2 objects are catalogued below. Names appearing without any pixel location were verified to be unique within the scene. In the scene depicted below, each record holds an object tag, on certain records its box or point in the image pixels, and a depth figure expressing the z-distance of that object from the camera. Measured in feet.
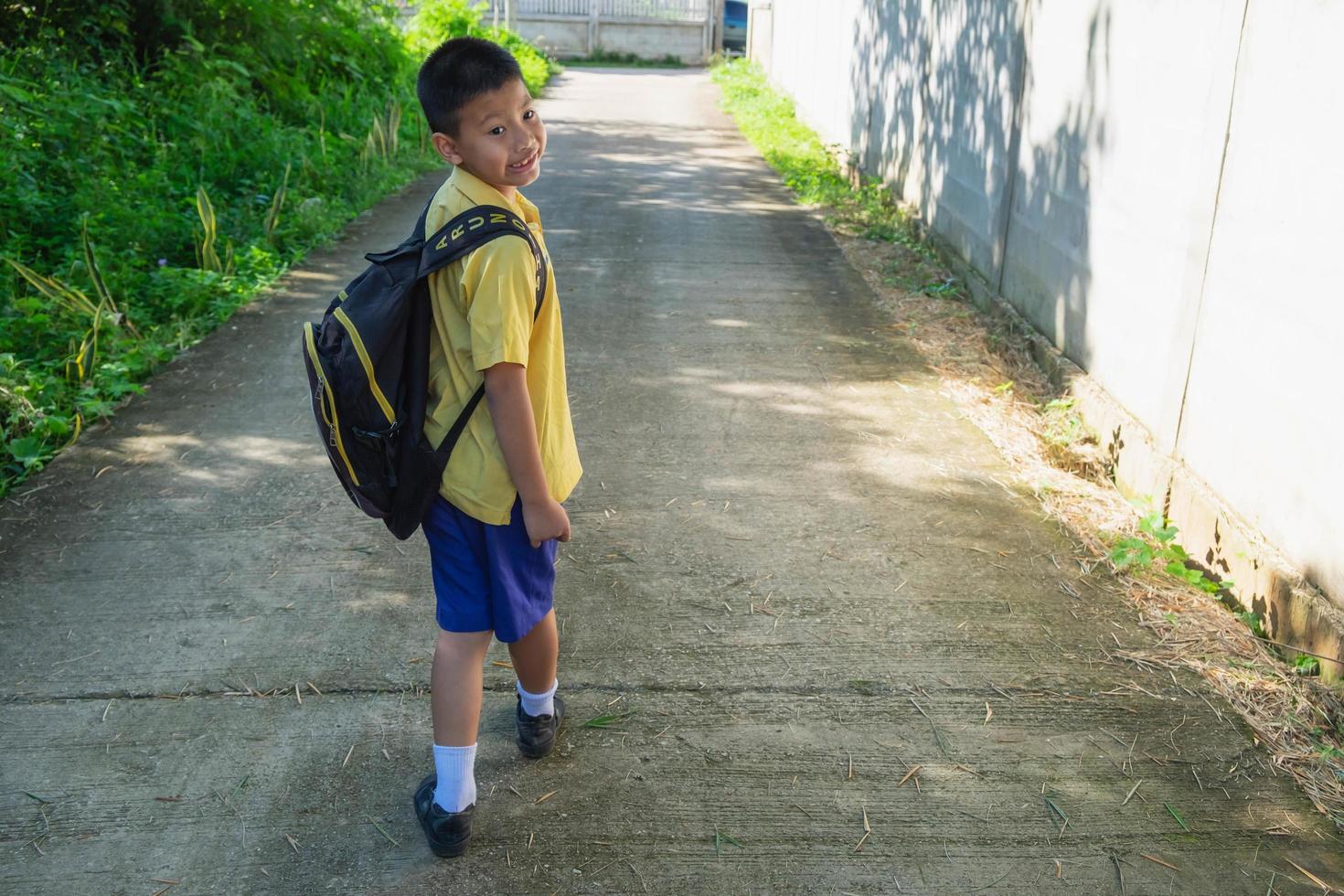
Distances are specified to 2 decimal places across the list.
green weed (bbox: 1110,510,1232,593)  12.62
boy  7.59
